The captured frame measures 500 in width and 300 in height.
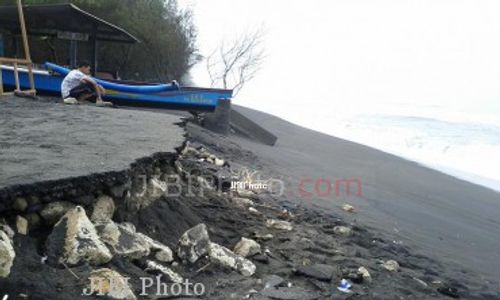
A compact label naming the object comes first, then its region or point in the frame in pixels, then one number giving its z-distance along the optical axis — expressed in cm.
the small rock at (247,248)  447
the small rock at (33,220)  324
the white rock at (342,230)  612
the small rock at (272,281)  393
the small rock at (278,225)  556
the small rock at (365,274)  457
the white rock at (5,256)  276
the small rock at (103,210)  365
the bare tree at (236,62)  3212
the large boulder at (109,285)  303
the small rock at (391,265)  511
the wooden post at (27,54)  956
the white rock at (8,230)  298
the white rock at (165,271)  357
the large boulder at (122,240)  349
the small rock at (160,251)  380
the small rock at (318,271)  430
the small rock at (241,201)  613
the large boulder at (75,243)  316
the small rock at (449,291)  489
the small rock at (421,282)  485
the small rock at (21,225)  311
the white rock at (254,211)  588
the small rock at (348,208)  797
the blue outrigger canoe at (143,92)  1199
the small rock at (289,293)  375
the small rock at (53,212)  332
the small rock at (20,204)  313
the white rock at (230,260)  404
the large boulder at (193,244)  396
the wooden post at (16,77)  979
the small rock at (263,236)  505
